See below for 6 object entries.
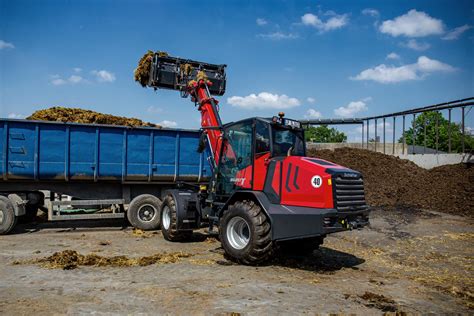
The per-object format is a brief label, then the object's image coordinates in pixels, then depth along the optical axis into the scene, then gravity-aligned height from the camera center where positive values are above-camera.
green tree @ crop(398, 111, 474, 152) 55.51 +6.41
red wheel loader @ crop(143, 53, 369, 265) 6.93 -0.44
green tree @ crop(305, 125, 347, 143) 93.89 +9.54
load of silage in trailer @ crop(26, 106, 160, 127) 11.68 +1.57
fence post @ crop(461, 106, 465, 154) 21.95 +3.24
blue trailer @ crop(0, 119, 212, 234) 10.65 +0.11
